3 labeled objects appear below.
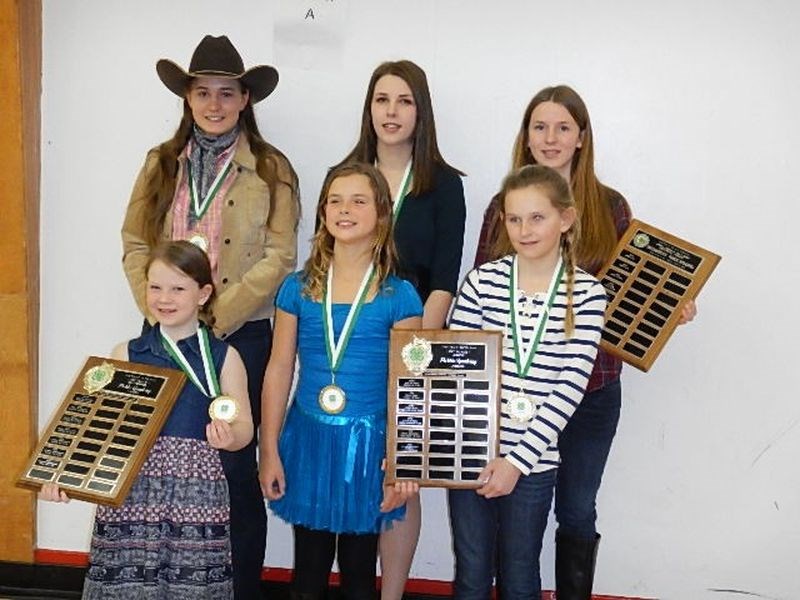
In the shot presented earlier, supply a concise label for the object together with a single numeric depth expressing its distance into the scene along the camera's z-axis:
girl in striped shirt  2.35
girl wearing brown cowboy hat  2.81
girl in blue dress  2.46
